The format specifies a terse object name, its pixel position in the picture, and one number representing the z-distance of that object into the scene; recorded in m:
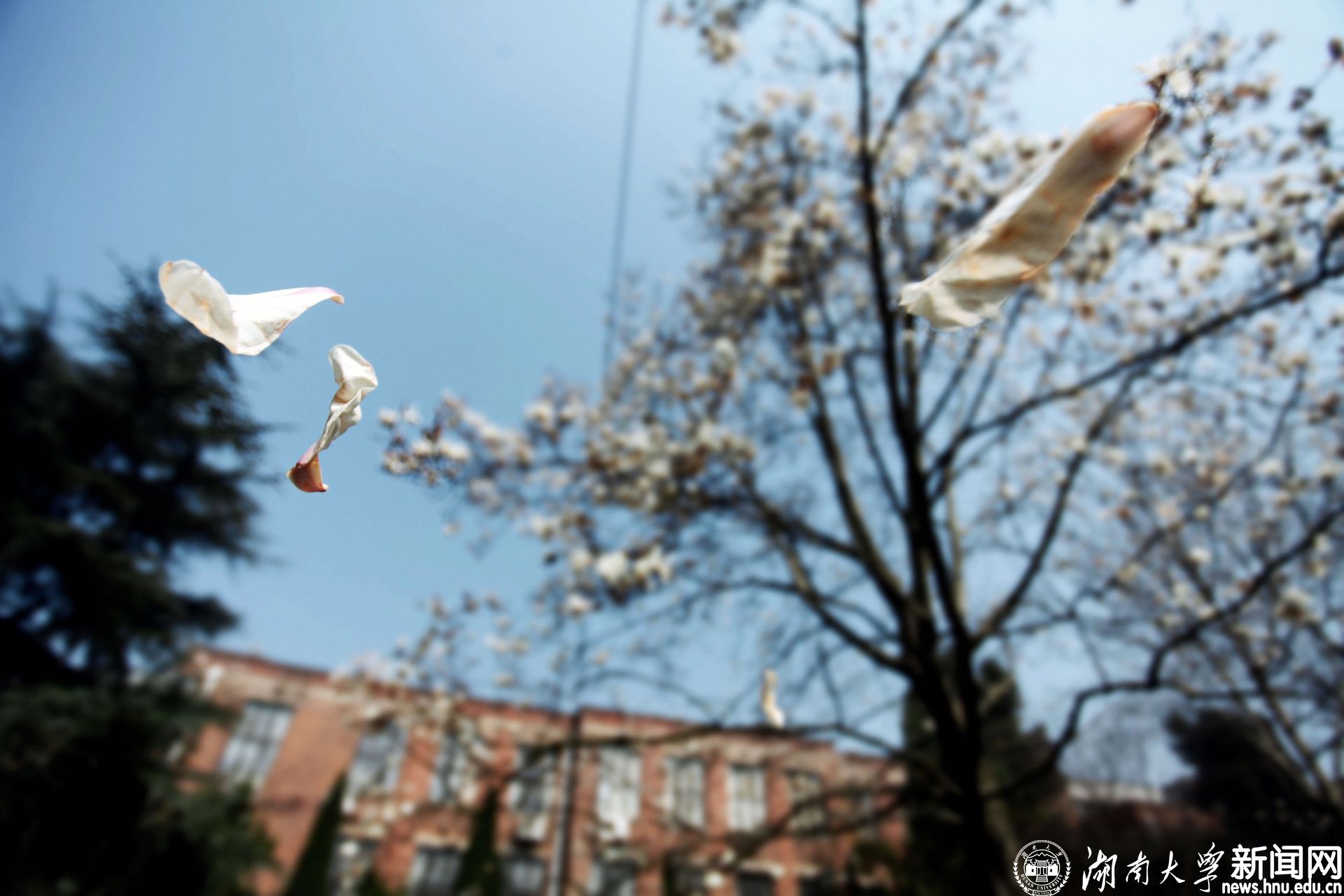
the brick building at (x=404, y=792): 11.59
